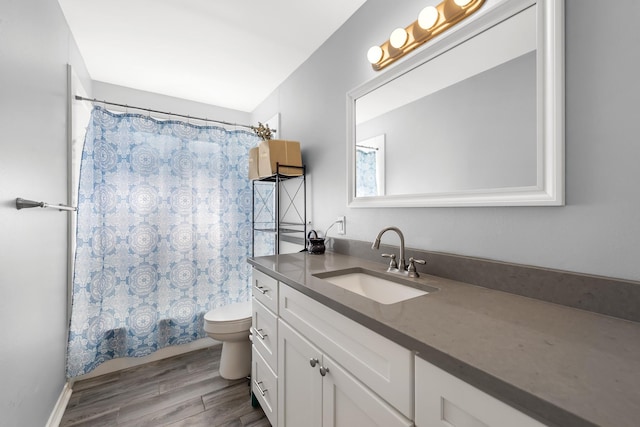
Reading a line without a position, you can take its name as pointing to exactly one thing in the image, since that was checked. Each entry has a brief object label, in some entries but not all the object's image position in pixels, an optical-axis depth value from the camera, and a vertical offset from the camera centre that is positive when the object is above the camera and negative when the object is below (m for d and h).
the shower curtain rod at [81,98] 1.91 +0.81
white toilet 1.95 -0.91
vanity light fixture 1.09 +0.81
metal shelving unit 2.18 +0.02
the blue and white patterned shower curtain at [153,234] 1.99 -0.18
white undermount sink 1.13 -0.33
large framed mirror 0.86 +0.39
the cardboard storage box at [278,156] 2.00 +0.42
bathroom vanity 0.44 -0.28
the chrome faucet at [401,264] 1.17 -0.23
